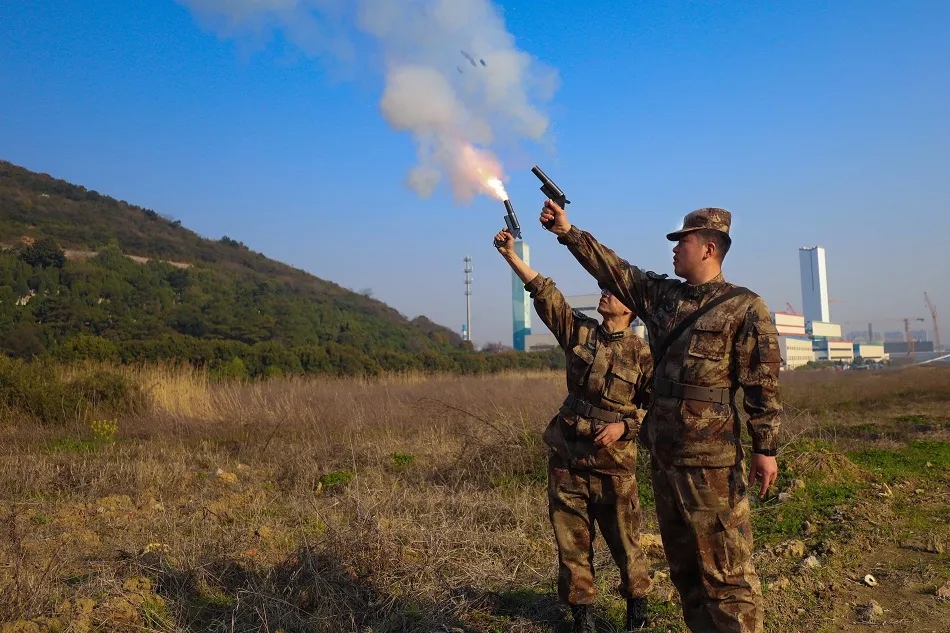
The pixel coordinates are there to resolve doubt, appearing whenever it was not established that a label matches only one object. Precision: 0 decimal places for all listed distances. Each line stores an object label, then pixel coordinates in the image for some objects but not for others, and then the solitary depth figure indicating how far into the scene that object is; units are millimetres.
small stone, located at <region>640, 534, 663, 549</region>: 5172
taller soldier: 2805
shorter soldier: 3670
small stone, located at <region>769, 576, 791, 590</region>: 4105
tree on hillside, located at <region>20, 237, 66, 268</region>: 31828
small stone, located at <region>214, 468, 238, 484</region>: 7844
